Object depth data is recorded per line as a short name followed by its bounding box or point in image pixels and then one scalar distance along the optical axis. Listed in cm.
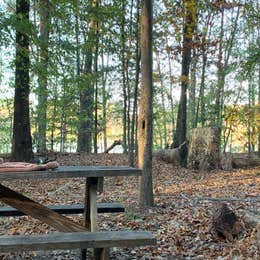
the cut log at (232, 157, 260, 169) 1545
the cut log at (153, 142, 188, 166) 1560
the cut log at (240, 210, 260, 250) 565
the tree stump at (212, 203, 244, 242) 536
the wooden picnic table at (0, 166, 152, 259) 409
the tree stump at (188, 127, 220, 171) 1464
